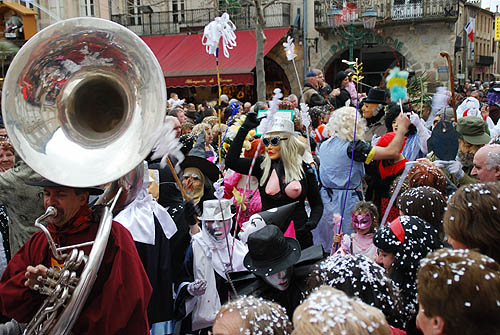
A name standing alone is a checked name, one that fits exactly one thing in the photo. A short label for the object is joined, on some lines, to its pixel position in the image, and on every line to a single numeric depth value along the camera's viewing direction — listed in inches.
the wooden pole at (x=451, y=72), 176.7
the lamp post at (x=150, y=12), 816.9
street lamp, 730.8
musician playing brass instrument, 93.7
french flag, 769.7
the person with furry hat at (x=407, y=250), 97.0
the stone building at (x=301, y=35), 728.3
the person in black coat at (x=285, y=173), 156.6
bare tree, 471.8
